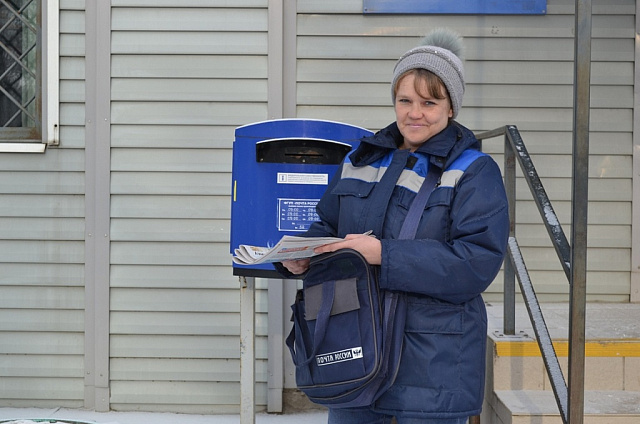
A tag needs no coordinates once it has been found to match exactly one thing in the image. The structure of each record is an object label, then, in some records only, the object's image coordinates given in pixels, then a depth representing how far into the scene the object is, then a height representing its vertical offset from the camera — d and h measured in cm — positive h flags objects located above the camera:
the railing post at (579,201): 209 +2
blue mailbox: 290 +11
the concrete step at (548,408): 280 -77
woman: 185 -9
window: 414 +70
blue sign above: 412 +110
